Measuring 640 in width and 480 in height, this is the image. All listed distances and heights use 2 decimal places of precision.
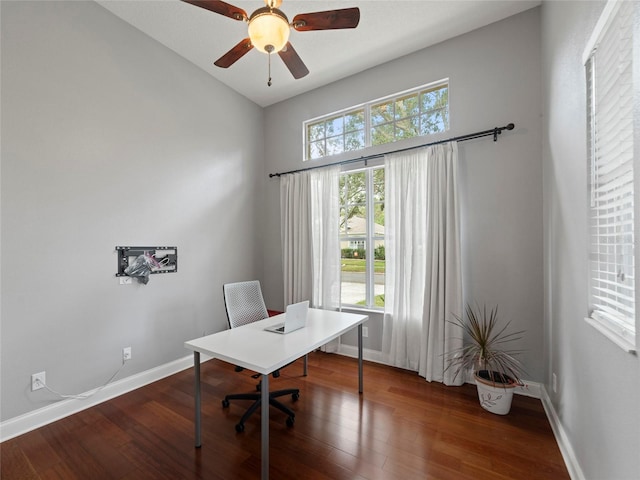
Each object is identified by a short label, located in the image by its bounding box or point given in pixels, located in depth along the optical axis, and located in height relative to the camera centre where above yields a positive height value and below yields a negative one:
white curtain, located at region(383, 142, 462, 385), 2.64 -0.20
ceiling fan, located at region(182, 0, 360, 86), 1.56 +1.31
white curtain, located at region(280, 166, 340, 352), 3.44 +0.05
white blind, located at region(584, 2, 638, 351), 1.08 +0.29
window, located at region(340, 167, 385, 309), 3.29 +0.04
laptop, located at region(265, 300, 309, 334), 2.01 -0.59
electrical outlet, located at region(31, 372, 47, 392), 2.06 -1.04
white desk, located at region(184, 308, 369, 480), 1.48 -0.67
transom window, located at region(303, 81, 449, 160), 2.96 +1.40
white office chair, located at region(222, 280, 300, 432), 2.08 -0.66
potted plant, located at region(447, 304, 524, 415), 2.16 -1.07
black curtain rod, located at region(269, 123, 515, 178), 2.51 +0.98
